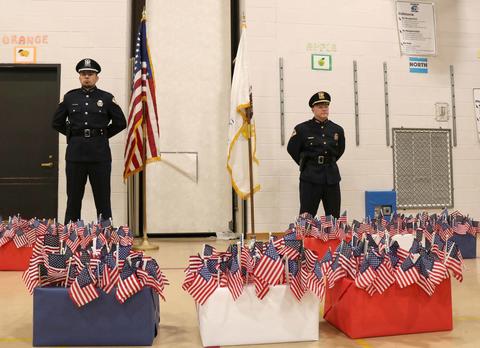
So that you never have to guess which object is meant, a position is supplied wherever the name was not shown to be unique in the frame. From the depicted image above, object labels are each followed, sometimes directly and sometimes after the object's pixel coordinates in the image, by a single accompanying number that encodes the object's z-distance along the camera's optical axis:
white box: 1.73
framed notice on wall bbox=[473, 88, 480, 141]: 5.81
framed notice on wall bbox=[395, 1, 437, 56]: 5.70
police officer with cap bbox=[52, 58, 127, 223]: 4.23
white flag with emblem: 4.88
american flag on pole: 4.53
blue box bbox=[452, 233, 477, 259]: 3.67
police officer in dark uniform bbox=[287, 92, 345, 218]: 4.37
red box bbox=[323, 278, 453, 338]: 1.80
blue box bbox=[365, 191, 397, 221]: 5.40
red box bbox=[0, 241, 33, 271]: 3.26
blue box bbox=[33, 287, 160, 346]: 1.69
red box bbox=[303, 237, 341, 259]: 3.38
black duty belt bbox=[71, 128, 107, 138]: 4.26
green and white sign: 5.45
